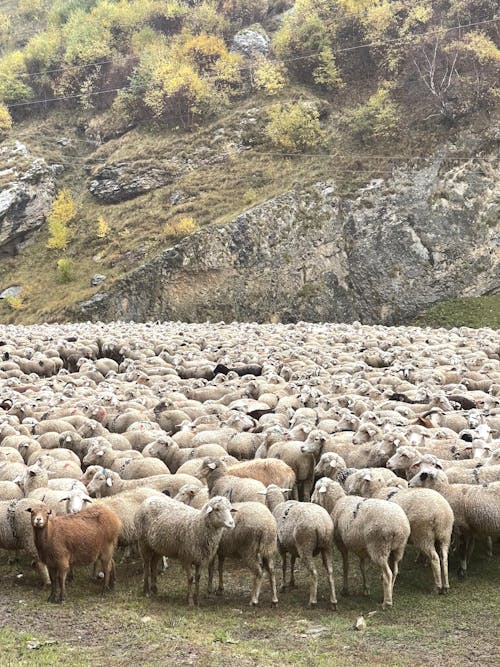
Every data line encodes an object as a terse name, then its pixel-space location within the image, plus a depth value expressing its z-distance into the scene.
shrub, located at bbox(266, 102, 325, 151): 61.62
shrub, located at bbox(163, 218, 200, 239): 56.28
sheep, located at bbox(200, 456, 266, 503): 10.66
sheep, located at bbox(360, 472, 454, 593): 9.30
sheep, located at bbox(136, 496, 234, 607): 9.21
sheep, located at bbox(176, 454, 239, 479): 12.10
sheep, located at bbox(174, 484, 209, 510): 10.60
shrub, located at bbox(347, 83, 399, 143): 58.97
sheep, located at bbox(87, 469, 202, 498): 11.41
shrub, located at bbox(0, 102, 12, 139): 83.56
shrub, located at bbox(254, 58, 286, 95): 70.25
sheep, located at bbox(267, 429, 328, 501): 12.77
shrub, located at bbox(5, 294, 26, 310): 60.88
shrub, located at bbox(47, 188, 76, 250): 66.56
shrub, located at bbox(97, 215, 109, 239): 64.69
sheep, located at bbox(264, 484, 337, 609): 9.27
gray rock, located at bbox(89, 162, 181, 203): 68.19
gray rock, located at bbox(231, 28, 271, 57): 83.43
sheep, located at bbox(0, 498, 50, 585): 10.01
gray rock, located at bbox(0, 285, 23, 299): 63.97
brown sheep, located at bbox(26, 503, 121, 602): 9.30
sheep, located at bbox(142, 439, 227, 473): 13.41
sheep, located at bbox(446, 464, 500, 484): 10.59
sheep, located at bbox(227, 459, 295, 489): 11.65
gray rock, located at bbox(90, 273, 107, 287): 57.81
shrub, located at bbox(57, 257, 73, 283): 61.25
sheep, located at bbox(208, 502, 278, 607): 9.30
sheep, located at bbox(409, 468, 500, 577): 9.65
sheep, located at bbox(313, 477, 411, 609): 8.98
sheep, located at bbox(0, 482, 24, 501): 11.09
